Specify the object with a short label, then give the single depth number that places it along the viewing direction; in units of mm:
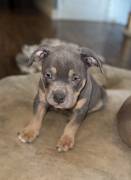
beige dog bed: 1388
